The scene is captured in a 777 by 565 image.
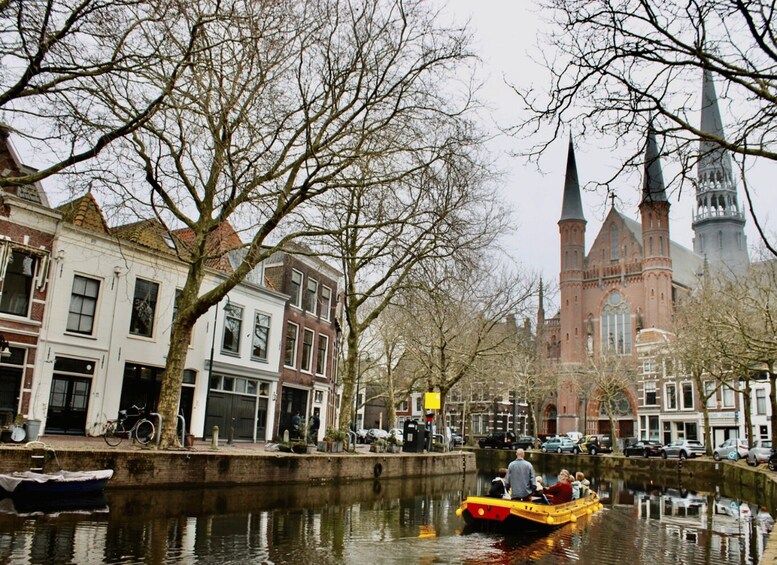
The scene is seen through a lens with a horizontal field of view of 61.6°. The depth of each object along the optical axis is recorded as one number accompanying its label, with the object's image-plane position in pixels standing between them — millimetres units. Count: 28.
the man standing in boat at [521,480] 15150
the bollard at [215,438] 20688
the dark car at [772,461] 28914
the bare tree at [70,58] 8625
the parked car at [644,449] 46062
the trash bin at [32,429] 17375
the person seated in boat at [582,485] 19455
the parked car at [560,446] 52219
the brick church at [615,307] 65062
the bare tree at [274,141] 14922
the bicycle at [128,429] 18641
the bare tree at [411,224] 18719
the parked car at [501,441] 53125
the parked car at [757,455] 33844
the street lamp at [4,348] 19141
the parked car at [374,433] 51388
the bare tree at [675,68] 7406
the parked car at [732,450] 40000
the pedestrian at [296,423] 31556
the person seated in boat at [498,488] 15416
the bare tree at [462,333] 34438
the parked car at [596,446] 50000
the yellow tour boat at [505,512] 13945
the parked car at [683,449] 44812
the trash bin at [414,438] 31594
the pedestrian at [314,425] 32181
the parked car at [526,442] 54906
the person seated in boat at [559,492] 16203
